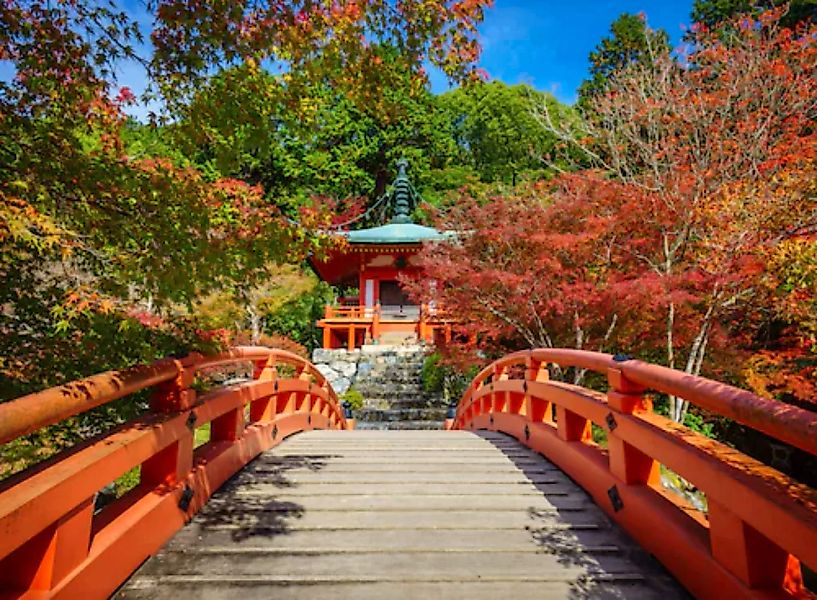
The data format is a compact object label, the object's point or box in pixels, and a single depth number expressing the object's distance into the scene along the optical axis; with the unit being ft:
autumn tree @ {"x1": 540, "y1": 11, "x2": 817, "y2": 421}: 21.04
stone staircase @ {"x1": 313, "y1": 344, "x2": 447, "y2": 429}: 37.91
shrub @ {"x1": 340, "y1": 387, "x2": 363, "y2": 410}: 39.29
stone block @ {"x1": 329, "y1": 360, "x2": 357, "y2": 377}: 45.75
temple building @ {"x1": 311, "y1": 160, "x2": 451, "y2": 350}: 52.24
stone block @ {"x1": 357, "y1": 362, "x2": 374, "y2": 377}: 44.21
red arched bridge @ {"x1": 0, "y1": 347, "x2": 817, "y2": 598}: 5.05
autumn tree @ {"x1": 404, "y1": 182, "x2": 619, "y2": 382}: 24.27
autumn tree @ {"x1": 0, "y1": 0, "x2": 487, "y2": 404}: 6.97
